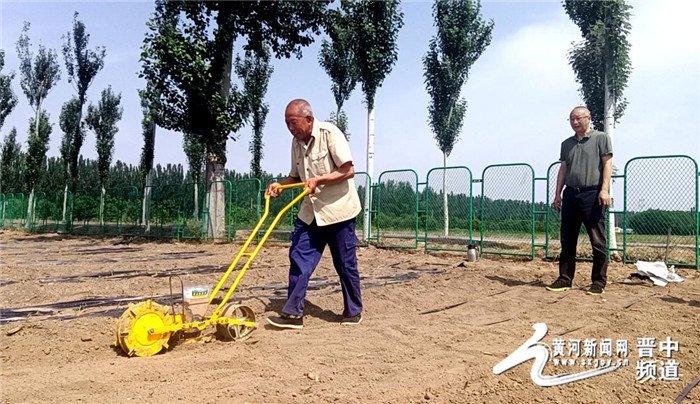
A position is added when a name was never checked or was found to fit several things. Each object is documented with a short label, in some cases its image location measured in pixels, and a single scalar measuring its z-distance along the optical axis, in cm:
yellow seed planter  363
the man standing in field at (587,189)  593
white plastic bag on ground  697
